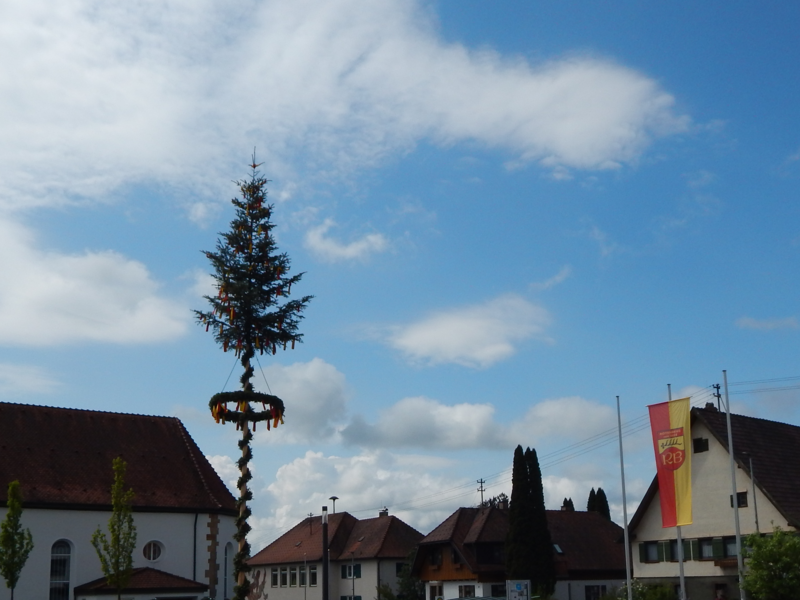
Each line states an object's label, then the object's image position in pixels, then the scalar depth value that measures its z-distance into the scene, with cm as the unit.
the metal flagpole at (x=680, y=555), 3812
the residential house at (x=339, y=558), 7431
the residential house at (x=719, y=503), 4169
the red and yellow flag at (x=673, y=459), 3631
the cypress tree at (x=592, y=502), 9288
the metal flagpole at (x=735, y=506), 3625
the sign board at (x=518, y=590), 2859
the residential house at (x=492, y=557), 6269
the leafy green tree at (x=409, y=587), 6806
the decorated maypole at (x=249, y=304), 3462
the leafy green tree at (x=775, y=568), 3253
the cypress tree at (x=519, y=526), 5847
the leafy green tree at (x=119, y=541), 3503
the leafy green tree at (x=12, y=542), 3681
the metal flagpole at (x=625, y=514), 4124
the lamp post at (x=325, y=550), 3856
